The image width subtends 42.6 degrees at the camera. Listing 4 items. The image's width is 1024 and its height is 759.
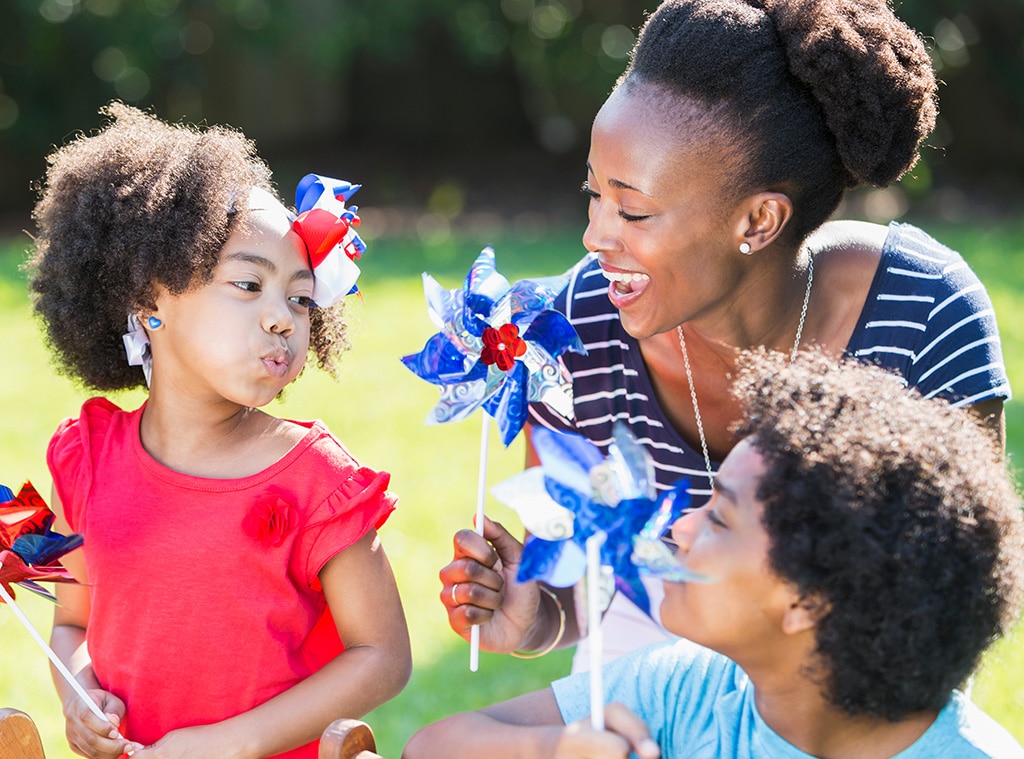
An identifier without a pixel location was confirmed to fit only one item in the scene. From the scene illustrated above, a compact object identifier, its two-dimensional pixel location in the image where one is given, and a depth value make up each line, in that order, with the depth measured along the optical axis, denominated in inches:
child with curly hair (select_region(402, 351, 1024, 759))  74.9
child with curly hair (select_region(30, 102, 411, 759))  96.6
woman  105.3
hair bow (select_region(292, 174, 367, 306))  102.0
